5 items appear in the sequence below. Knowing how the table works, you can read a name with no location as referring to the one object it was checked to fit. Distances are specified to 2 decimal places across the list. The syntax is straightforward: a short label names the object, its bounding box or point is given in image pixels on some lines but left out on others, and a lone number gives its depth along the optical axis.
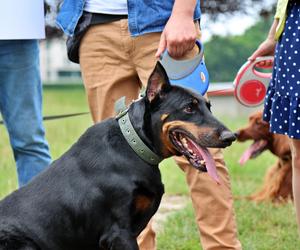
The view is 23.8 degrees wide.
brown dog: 6.78
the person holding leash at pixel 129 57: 3.99
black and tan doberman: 3.47
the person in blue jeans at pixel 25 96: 4.55
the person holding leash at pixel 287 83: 3.79
